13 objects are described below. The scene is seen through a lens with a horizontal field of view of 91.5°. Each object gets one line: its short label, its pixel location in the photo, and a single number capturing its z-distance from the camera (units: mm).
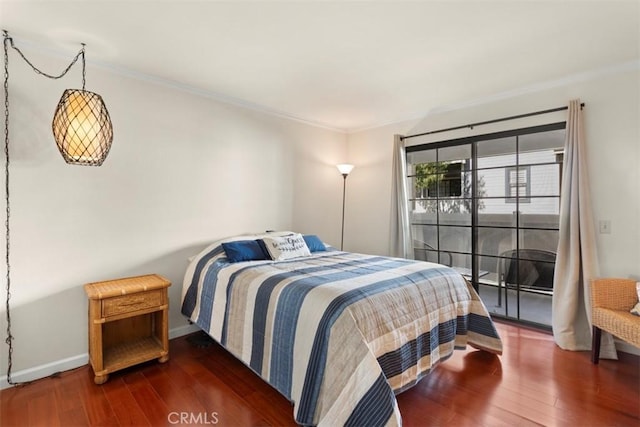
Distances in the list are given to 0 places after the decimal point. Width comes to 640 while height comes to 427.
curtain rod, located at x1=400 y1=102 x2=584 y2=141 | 2920
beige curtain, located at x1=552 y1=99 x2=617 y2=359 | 2666
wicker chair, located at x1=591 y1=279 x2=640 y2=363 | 2346
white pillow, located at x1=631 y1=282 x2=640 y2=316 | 2320
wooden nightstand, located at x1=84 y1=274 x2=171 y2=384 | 2156
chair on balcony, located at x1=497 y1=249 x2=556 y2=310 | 3098
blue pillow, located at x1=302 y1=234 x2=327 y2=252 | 3367
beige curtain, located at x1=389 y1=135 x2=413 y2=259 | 3883
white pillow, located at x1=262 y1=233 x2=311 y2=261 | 2875
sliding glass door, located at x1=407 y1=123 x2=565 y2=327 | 3092
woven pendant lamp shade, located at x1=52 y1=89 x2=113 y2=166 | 2092
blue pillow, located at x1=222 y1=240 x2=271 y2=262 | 2729
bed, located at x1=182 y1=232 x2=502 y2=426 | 1575
